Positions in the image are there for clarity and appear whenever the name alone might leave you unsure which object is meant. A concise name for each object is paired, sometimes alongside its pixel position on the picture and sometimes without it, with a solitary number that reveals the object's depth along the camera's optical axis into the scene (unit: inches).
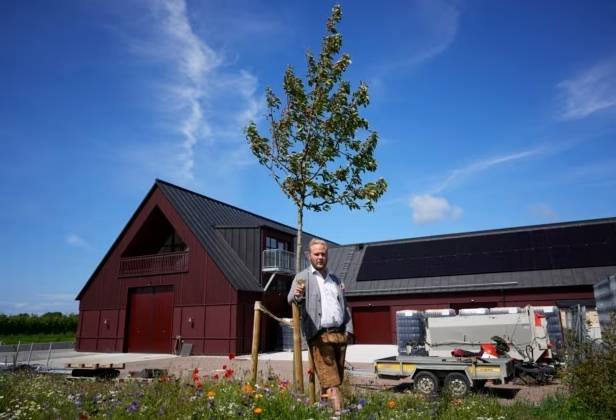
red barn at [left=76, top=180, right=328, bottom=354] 915.4
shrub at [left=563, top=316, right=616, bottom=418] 242.7
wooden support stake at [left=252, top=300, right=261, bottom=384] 251.7
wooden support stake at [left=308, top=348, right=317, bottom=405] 197.3
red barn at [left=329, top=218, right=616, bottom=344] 890.7
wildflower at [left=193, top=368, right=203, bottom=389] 209.7
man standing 190.2
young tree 378.9
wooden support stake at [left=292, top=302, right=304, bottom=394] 218.2
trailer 374.6
